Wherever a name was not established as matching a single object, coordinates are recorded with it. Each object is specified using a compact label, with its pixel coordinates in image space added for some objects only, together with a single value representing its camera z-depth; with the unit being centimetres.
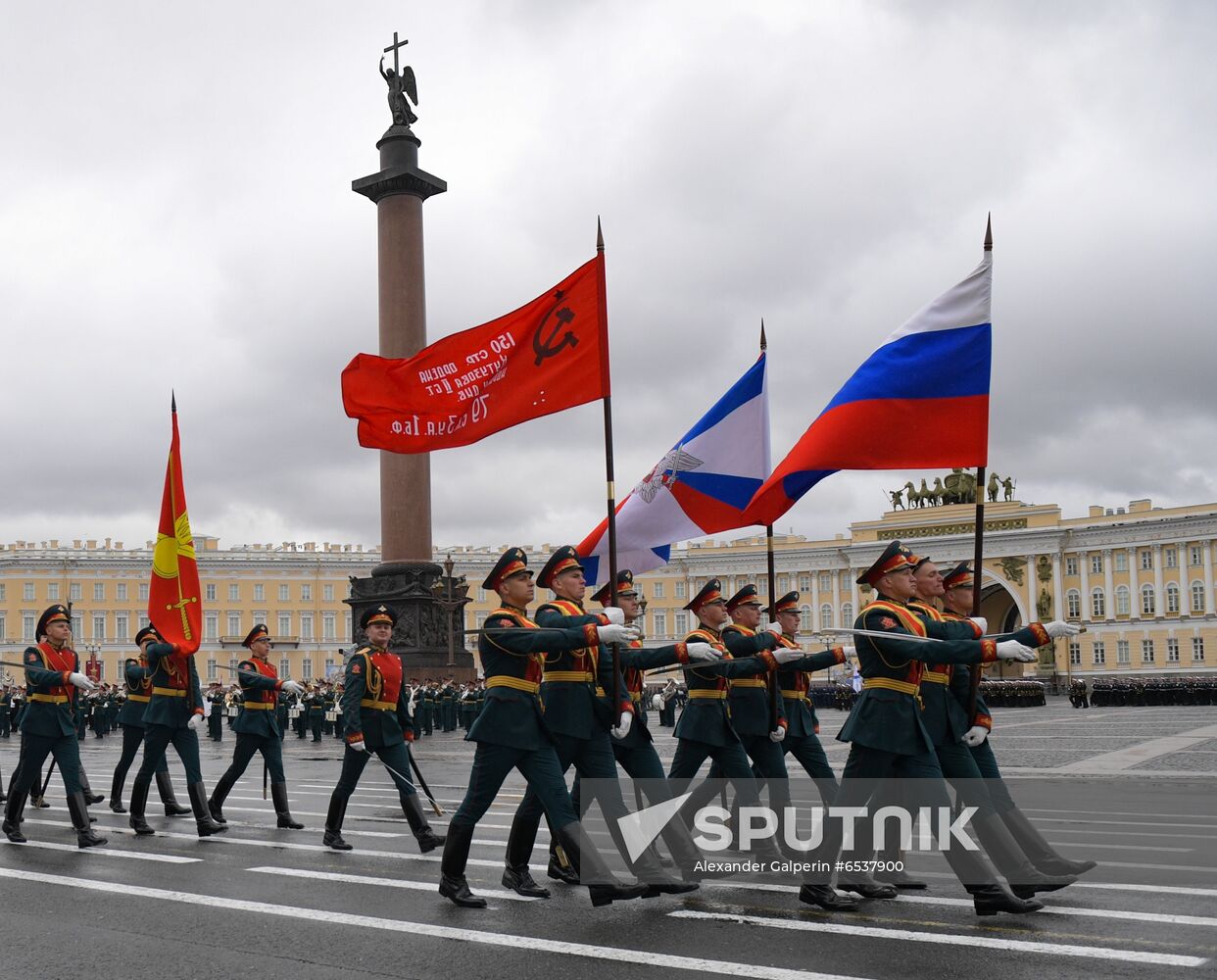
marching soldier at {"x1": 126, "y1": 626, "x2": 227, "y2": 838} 1146
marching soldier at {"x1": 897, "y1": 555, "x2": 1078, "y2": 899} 706
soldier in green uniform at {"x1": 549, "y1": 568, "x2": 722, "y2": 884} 792
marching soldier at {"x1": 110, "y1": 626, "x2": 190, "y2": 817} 1295
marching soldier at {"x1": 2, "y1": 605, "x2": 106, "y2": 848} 1089
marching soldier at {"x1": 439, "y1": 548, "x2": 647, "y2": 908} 736
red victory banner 890
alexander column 3180
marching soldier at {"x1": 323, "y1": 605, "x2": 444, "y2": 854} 1009
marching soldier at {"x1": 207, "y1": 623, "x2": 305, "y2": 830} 1191
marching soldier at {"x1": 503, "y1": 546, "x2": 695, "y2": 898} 771
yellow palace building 8350
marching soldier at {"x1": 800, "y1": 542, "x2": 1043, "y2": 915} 734
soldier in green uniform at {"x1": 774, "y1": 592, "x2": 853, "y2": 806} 990
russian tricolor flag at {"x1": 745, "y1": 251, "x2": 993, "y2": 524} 845
